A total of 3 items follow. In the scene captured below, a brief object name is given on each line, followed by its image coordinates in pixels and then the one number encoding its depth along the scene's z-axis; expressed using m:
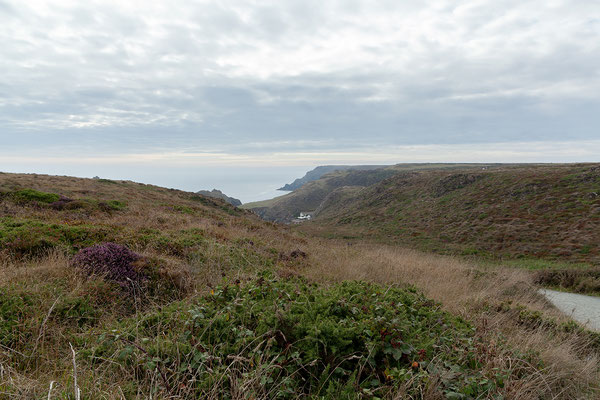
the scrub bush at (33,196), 13.88
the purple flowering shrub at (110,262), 5.40
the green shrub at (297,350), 2.60
